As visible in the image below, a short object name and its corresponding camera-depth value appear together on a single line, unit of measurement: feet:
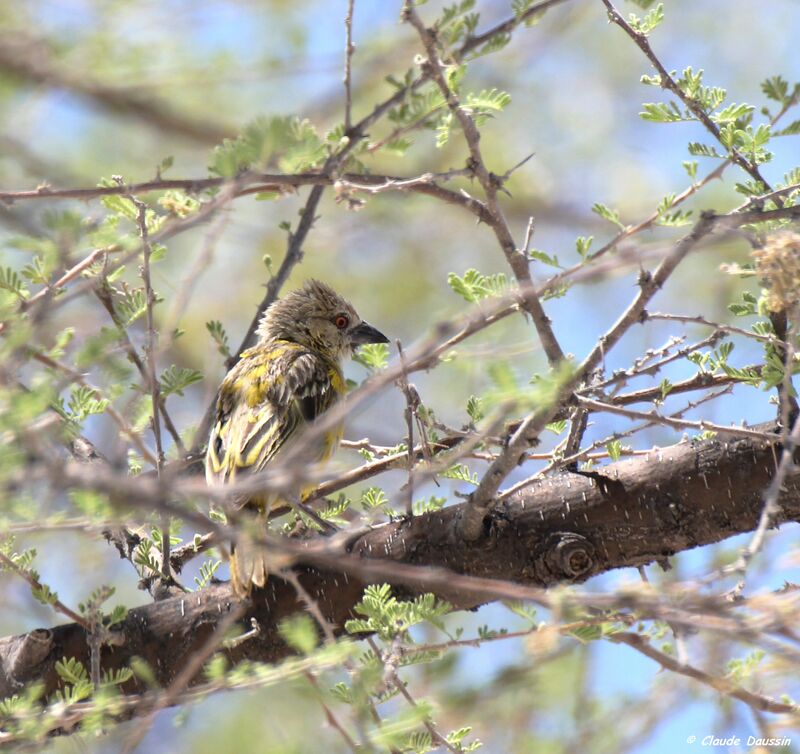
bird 33.83
